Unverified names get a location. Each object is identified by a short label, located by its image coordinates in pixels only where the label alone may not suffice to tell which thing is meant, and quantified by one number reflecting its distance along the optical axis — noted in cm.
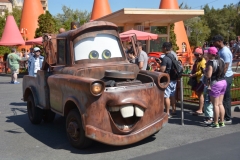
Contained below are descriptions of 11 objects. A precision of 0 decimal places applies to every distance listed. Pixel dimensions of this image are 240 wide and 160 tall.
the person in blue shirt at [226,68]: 709
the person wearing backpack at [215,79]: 667
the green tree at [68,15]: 5901
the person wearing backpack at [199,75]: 815
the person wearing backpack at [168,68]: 754
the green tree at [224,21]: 5759
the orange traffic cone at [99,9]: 2697
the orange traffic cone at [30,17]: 2769
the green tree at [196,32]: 4849
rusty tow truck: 543
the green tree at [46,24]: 2239
